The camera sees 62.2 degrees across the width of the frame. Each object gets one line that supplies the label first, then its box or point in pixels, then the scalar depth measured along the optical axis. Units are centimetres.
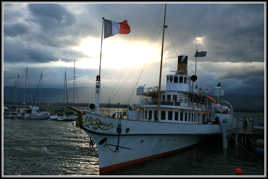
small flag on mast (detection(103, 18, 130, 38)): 1445
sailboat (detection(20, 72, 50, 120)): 6867
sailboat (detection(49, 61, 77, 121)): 7194
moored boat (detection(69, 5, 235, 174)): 1515
